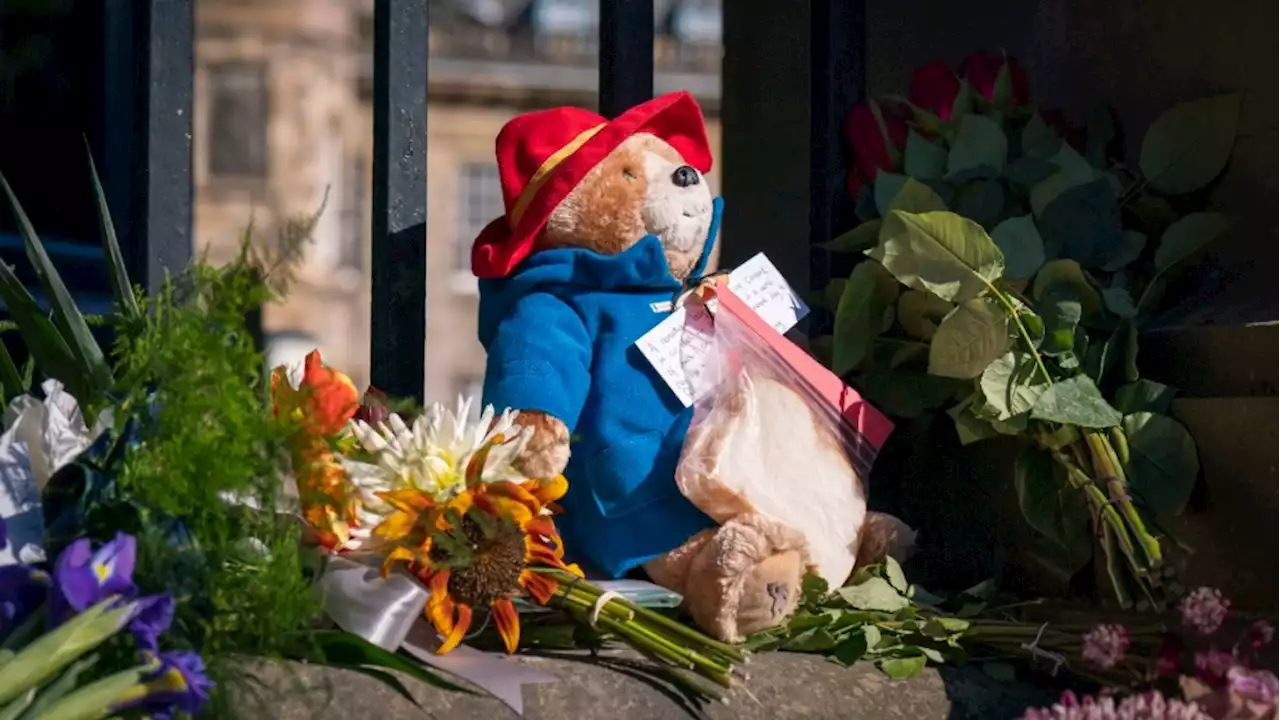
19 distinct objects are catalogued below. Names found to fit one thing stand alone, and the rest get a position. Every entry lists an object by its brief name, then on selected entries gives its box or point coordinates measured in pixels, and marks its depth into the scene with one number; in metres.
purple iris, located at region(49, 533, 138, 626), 2.61
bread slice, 2.86
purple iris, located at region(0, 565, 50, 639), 2.63
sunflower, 2.71
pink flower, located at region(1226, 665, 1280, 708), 2.67
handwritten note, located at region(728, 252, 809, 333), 2.95
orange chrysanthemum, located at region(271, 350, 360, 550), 2.68
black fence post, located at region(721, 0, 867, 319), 3.08
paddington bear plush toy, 2.83
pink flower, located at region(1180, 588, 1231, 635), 2.73
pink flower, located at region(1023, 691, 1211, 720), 2.65
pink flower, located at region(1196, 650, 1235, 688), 2.70
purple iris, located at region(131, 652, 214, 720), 2.60
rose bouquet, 2.86
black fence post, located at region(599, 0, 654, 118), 3.02
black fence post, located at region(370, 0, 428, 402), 2.94
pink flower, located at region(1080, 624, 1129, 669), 2.74
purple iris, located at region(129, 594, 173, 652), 2.60
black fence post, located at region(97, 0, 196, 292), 2.89
